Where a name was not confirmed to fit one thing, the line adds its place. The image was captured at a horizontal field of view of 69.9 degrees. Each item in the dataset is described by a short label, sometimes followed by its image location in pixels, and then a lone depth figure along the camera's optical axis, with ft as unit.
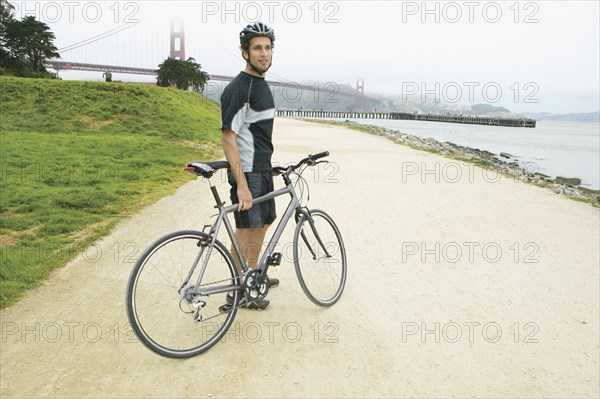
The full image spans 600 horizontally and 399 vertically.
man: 10.49
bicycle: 9.73
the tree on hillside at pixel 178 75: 162.42
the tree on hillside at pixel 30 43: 120.88
